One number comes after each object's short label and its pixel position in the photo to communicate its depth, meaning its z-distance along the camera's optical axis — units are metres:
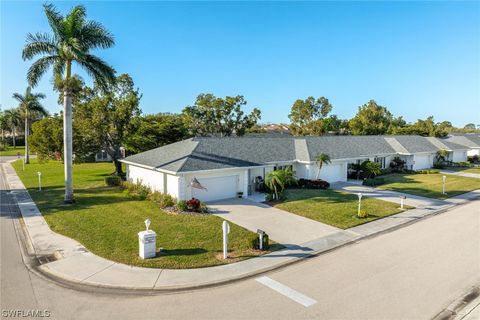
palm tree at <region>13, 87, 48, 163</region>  45.26
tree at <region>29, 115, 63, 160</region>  29.50
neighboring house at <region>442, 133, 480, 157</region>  46.66
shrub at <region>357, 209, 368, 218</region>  16.78
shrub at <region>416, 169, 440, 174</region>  34.13
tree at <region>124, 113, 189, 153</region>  29.88
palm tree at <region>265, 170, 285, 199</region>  19.84
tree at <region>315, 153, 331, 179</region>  24.72
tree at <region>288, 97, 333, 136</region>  65.50
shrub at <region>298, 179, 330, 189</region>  24.95
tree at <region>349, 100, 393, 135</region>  61.78
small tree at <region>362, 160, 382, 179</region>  28.44
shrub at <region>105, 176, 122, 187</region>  26.27
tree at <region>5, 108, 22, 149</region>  62.94
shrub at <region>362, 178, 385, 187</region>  26.59
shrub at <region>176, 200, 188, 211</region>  17.53
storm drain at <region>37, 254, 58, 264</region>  11.04
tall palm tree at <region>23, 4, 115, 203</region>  18.05
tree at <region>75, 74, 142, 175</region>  27.84
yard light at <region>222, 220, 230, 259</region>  11.20
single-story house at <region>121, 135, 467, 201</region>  19.94
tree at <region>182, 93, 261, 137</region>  48.53
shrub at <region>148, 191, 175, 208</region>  18.61
